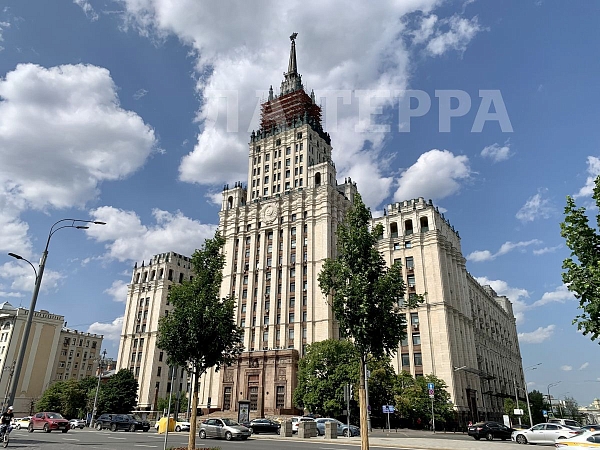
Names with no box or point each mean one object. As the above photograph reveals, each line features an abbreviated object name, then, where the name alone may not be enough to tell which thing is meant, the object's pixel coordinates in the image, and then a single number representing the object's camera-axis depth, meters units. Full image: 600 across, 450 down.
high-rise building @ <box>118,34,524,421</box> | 62.16
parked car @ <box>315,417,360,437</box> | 35.31
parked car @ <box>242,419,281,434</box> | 39.94
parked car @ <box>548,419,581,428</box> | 39.31
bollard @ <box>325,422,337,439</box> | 31.16
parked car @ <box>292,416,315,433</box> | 39.35
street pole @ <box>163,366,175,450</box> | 13.90
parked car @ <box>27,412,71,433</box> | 35.91
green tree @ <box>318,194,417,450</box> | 17.27
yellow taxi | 14.02
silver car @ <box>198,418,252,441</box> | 31.50
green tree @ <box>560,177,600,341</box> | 16.36
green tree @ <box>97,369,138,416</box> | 72.50
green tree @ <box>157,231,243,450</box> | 20.50
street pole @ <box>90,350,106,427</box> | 58.47
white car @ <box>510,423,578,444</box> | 28.12
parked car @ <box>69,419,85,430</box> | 51.41
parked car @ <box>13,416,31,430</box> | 44.78
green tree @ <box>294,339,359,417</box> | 48.69
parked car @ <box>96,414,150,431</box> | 42.31
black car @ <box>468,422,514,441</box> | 35.78
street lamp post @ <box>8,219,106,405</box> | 19.35
